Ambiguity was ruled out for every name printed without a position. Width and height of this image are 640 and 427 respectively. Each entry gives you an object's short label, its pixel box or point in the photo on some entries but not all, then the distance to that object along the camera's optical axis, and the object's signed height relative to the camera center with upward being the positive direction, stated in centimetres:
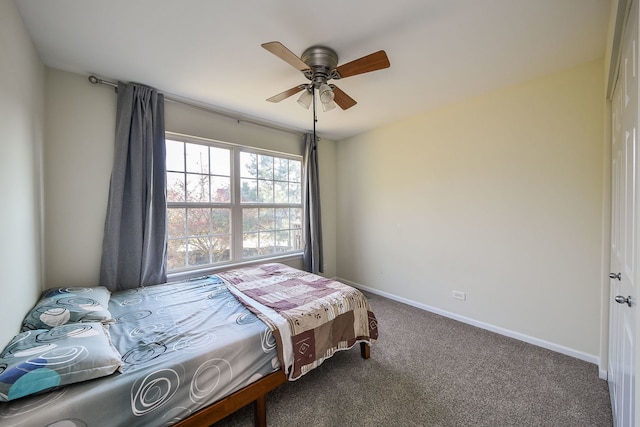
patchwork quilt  170 -79
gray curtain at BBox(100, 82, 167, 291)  231 +11
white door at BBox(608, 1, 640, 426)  96 -13
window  282 +7
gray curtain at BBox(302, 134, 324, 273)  378 +2
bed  102 -76
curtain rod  229 +120
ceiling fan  161 +100
